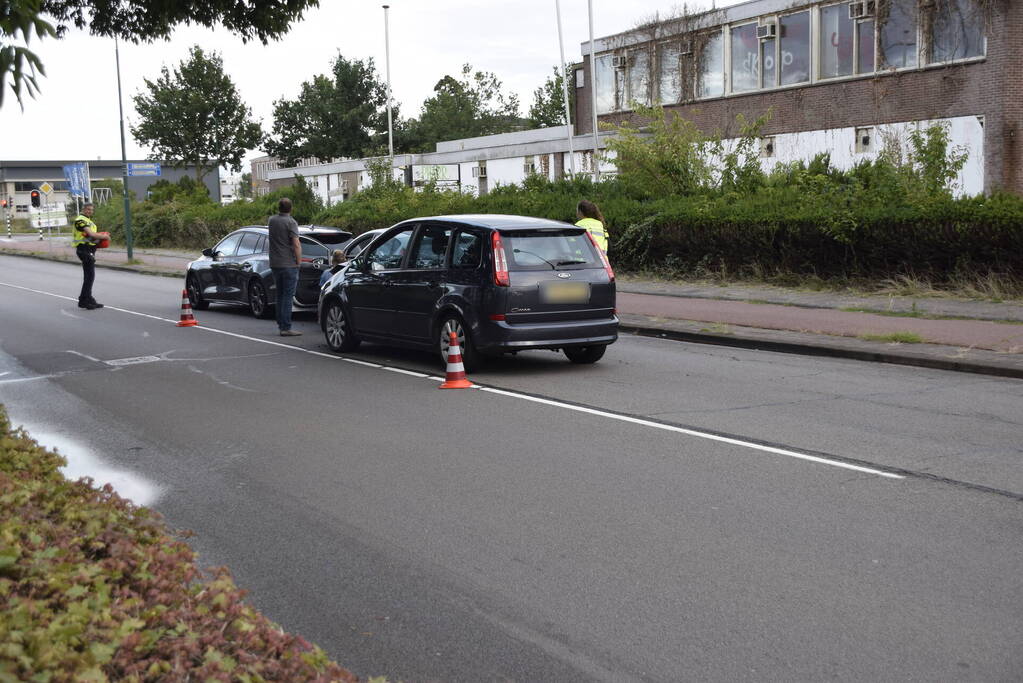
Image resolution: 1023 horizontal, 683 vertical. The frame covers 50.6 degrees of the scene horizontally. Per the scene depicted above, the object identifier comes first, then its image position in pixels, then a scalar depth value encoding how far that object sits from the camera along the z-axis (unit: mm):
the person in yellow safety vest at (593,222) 15289
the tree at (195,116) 67438
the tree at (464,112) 106812
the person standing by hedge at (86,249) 20141
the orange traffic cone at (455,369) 10477
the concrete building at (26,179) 123375
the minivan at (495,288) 10797
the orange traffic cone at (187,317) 16797
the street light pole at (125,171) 35438
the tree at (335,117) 90125
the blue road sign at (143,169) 40438
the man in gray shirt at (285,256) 14906
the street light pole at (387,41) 56062
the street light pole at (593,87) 36234
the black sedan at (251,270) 17500
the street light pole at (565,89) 37356
